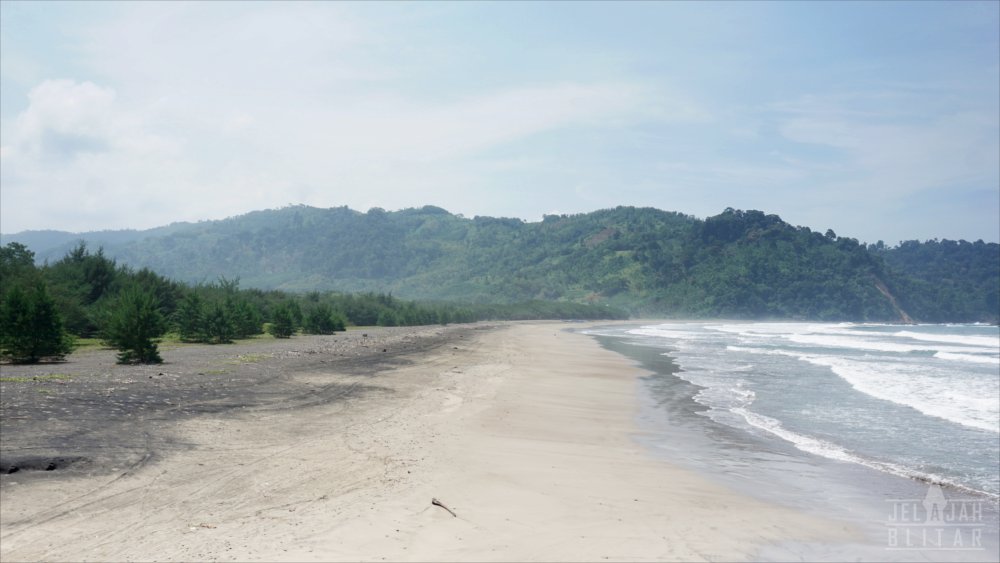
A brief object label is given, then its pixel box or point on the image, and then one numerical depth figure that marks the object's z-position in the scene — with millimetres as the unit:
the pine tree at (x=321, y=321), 42875
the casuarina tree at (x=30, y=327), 18594
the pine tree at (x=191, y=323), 30750
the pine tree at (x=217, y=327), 30688
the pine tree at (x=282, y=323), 37156
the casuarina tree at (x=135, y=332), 18953
